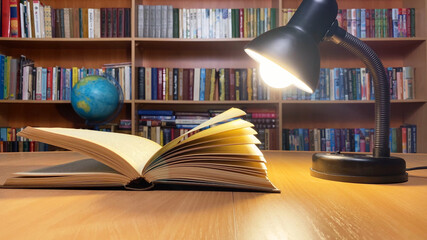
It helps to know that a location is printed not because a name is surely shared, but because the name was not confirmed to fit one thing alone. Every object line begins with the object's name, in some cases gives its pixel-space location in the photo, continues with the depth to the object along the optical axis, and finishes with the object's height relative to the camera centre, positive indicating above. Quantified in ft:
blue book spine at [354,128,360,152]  8.42 -0.42
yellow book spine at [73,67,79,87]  8.60 +1.21
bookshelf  8.95 +1.70
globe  7.77 +0.58
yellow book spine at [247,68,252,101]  8.39 +1.01
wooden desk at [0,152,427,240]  1.04 -0.33
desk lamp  1.73 +0.31
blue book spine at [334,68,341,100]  8.27 +0.97
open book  1.67 -0.21
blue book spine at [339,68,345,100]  8.27 +0.96
